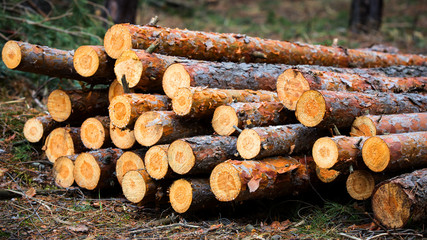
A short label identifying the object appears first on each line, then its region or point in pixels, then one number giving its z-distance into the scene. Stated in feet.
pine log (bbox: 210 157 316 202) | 22.00
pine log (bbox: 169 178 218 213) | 23.22
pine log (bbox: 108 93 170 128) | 24.61
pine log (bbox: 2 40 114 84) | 26.99
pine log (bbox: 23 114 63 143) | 31.37
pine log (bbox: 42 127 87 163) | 29.96
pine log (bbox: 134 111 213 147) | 24.32
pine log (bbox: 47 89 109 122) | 29.63
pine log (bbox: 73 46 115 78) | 27.17
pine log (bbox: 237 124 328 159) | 23.00
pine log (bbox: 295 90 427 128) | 23.18
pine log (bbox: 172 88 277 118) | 23.86
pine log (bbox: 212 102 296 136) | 24.29
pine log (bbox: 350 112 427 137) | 23.91
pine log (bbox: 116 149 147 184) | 26.06
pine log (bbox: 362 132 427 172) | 21.49
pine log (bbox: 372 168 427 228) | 20.13
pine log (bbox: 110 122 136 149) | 26.35
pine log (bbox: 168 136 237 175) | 22.82
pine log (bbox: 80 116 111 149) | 28.09
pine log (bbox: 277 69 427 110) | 25.25
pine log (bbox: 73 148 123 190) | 27.17
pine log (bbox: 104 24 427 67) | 27.37
